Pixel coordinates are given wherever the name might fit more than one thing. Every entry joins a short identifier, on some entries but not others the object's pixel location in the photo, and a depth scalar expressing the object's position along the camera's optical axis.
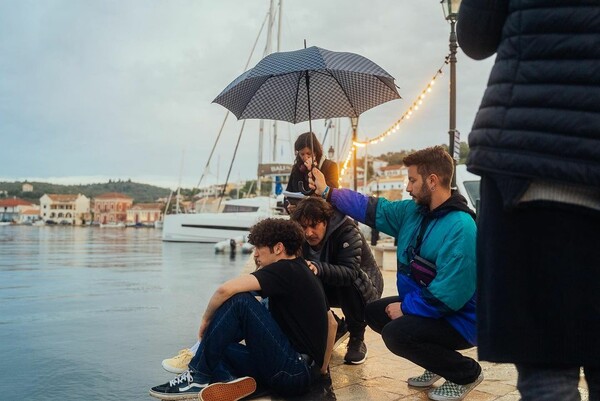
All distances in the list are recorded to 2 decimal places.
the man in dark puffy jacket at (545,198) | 1.42
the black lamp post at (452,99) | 9.52
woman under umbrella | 5.02
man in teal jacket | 3.14
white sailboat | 44.06
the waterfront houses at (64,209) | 162.50
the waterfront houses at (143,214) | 162.75
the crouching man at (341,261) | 4.12
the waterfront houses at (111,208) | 165.00
